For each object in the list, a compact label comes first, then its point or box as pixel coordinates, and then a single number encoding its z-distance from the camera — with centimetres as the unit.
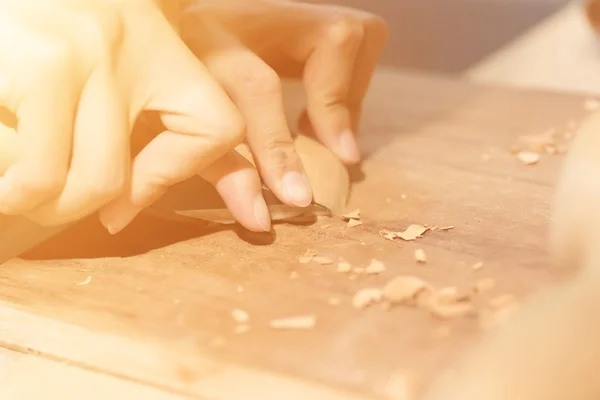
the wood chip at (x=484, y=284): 51
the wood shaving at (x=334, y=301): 51
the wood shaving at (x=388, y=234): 55
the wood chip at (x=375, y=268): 53
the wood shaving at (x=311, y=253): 54
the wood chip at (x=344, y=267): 53
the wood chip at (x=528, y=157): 62
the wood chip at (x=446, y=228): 56
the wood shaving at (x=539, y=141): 64
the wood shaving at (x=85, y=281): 53
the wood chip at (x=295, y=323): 50
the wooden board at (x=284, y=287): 49
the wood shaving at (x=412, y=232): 55
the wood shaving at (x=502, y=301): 50
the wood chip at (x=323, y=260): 54
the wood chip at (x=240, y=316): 50
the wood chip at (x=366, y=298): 51
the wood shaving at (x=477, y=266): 53
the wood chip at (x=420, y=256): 53
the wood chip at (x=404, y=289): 51
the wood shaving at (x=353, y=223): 57
